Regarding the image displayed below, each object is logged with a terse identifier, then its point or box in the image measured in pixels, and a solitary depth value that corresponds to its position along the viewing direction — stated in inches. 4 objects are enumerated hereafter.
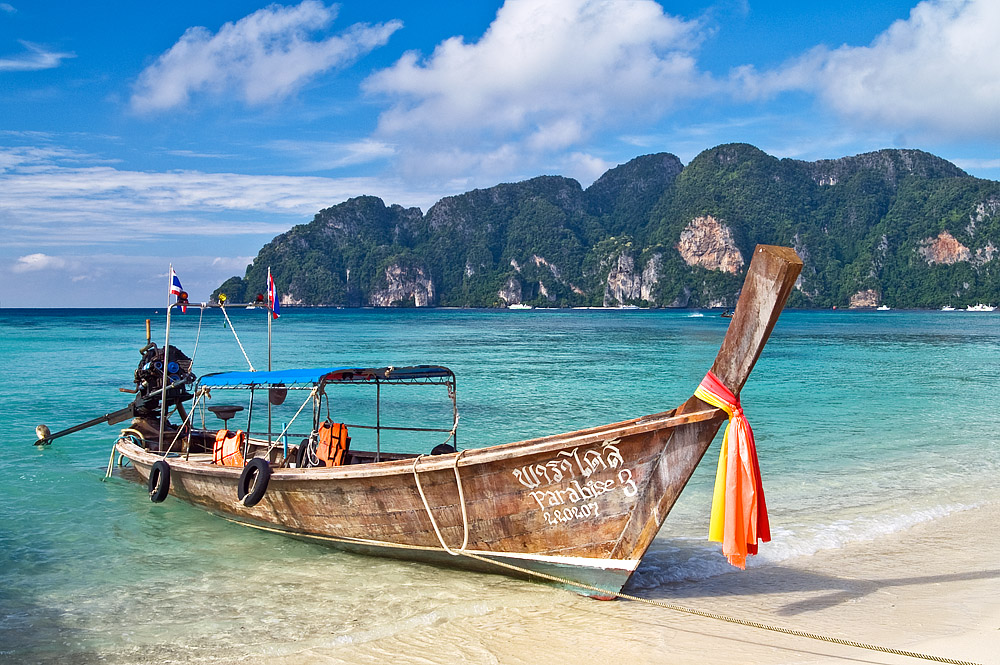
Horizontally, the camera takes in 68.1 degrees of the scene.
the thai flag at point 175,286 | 431.5
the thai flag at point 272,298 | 456.1
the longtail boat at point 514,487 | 229.6
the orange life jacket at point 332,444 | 358.3
